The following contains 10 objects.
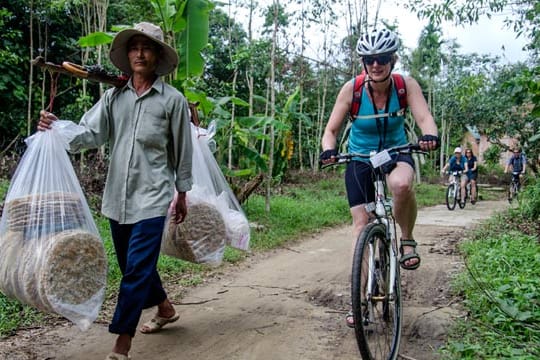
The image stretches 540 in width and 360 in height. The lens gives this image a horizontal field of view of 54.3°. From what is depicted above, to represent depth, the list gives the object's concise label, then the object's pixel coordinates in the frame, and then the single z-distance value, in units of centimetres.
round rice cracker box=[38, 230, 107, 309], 258
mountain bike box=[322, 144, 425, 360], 266
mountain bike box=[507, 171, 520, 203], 1400
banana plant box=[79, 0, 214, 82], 556
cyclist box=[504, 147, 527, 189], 1397
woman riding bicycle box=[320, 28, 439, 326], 318
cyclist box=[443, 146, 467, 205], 1309
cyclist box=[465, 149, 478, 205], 1321
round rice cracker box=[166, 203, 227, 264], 347
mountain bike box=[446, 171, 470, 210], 1241
